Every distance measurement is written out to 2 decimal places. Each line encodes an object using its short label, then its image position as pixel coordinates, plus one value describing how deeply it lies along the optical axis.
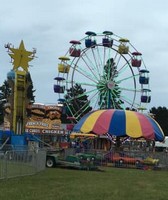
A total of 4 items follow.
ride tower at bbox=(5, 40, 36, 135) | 22.20
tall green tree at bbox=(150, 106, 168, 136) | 65.57
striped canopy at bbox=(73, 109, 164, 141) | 21.82
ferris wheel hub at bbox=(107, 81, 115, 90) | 30.19
